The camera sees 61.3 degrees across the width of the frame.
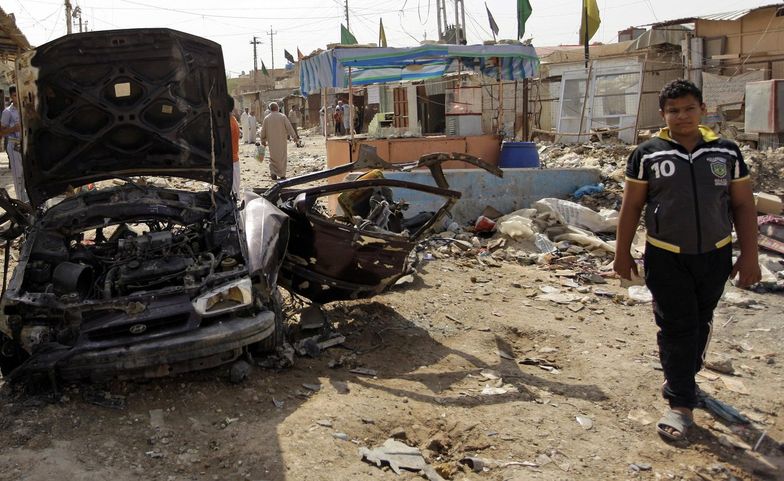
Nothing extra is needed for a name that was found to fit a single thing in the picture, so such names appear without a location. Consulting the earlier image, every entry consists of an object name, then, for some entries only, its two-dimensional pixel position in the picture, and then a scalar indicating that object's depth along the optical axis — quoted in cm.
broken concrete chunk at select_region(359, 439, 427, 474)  322
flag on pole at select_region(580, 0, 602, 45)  1934
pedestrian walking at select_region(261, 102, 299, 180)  1371
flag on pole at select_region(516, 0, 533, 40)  1827
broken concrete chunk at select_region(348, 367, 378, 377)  446
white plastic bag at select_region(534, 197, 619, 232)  895
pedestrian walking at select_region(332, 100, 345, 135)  2514
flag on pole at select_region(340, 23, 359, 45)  2551
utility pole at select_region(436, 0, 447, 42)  3372
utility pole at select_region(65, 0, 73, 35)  2552
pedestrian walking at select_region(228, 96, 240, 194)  936
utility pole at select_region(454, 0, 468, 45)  3023
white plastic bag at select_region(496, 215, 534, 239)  856
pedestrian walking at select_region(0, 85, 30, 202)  955
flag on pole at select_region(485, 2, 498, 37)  2138
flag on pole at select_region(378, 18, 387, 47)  2720
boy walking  347
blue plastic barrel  1143
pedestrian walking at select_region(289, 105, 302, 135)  3684
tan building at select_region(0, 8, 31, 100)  1345
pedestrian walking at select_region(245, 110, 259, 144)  2748
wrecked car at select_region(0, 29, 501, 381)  373
